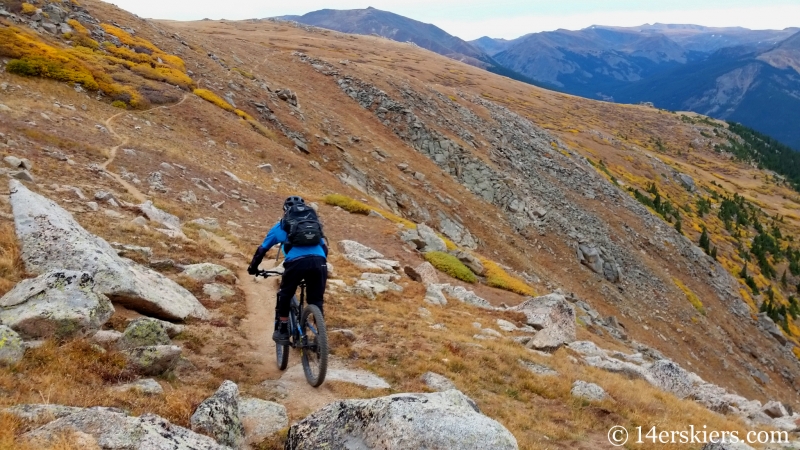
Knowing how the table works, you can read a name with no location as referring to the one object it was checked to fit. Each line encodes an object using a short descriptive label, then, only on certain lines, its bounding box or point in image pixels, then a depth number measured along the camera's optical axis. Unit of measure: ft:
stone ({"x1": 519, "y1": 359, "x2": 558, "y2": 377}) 41.22
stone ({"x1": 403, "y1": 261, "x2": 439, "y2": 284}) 68.03
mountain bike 28.73
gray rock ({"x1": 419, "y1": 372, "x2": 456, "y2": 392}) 32.99
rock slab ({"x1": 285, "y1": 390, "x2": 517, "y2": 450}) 18.39
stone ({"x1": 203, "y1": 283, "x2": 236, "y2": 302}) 41.32
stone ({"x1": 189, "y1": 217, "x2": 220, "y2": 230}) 63.10
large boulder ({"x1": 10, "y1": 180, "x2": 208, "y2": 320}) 31.68
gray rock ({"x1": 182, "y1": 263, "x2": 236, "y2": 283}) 43.47
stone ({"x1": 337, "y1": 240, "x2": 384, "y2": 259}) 70.52
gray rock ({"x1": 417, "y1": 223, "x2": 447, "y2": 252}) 88.48
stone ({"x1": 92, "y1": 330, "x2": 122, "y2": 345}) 26.66
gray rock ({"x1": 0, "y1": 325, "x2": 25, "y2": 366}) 21.74
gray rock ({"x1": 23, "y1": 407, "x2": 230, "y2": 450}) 16.21
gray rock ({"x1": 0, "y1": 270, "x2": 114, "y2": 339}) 24.68
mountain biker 29.01
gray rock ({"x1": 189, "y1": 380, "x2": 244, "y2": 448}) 20.36
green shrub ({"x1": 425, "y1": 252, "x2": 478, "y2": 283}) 79.46
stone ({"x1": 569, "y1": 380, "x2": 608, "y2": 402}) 37.35
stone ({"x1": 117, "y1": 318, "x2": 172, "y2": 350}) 27.20
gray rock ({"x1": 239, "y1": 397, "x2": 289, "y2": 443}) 23.06
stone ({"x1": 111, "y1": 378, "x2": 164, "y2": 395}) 22.94
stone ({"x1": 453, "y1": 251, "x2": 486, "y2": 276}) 85.97
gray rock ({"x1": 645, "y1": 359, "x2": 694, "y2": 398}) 50.46
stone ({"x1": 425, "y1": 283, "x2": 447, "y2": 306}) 59.21
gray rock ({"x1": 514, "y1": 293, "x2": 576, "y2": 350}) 57.11
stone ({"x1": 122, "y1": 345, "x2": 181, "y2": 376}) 25.18
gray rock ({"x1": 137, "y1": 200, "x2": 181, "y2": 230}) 56.54
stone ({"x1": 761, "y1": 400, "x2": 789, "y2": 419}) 55.88
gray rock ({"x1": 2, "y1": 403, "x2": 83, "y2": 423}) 17.30
